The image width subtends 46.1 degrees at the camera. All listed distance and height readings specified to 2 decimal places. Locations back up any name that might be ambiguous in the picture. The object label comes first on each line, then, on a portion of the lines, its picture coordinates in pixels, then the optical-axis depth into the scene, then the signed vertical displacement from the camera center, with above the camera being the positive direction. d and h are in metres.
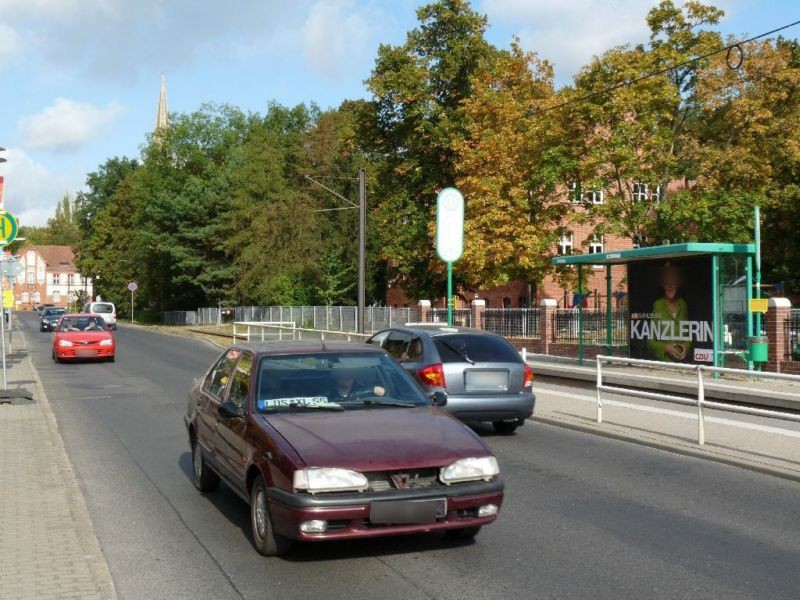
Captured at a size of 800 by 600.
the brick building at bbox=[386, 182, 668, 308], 51.68 +1.78
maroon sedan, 5.77 -0.86
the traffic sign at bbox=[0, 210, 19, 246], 15.69 +1.52
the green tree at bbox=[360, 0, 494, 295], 45.69 +10.54
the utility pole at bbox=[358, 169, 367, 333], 32.59 +2.49
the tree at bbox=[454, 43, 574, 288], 40.34 +5.59
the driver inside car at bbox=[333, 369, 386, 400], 7.09 -0.52
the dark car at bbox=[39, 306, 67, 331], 59.50 +0.02
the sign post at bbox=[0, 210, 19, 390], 15.69 +1.52
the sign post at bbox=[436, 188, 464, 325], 21.95 +2.28
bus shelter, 19.88 +0.37
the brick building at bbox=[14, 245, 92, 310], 171.38 +7.69
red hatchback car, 28.20 -0.74
